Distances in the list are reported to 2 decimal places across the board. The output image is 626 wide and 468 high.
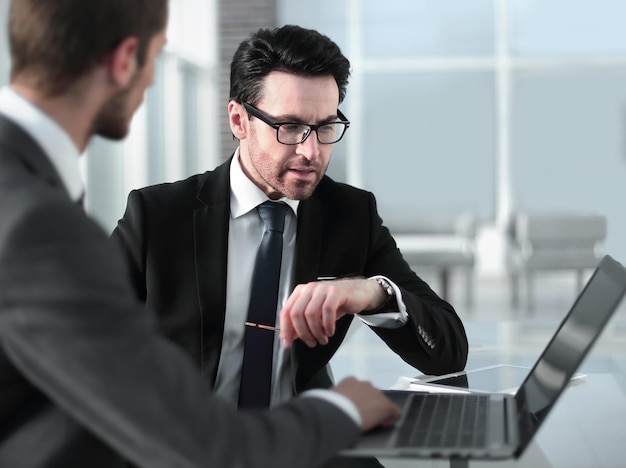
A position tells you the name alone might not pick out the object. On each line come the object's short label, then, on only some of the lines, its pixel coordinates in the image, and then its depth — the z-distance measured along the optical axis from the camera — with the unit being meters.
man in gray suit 0.99
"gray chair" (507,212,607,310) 8.62
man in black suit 1.66
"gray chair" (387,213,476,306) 8.91
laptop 1.21
